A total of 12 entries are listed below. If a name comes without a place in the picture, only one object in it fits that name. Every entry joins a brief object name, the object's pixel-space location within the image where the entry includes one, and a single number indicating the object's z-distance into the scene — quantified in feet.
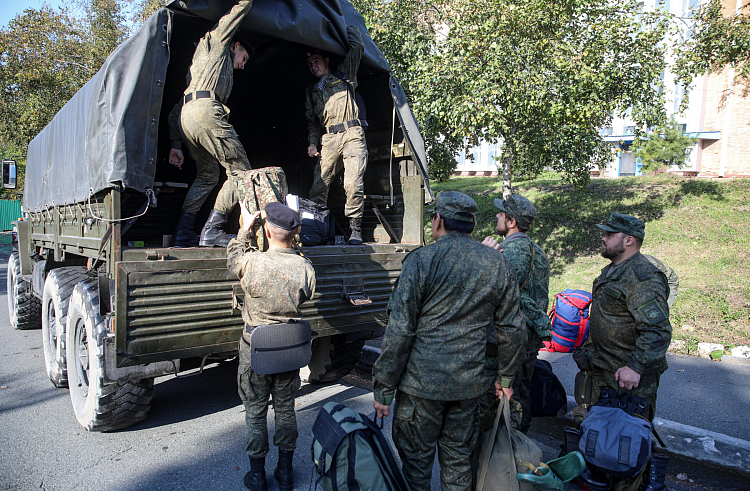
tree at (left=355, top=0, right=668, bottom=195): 23.67
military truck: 9.88
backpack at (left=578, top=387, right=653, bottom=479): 7.95
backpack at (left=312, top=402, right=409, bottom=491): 6.96
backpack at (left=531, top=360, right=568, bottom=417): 10.89
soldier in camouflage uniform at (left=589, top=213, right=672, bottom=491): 9.15
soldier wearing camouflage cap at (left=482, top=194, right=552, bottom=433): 10.11
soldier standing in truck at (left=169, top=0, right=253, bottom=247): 12.10
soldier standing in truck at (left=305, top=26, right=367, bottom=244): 14.56
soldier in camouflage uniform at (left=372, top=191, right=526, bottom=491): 7.38
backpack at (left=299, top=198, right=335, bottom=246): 14.03
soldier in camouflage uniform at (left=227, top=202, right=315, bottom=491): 9.04
